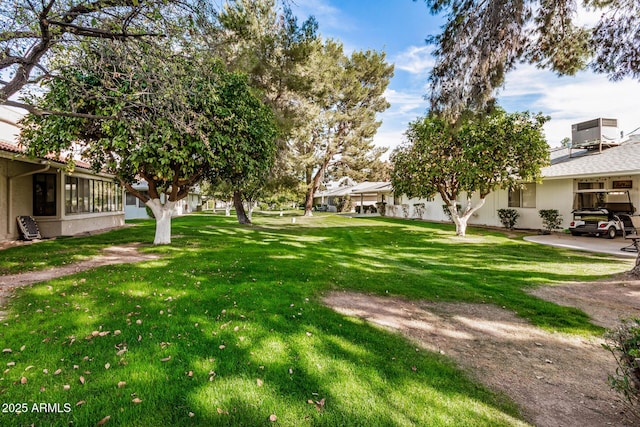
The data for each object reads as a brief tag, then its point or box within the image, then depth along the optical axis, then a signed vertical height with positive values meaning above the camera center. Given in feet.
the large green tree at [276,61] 43.13 +23.03
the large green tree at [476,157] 44.98 +7.76
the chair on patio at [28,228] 37.99 -2.35
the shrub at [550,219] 53.52 -1.66
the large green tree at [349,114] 91.71 +29.51
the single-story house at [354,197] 117.50 +5.91
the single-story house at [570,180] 45.81 +4.66
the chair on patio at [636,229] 25.94 -1.78
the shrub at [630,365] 7.44 -3.80
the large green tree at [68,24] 17.89 +11.22
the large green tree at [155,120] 21.36 +7.68
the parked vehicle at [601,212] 44.75 -0.40
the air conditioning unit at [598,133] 56.13 +13.82
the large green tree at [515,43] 17.29 +10.60
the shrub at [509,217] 60.08 -1.49
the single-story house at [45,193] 36.40 +2.10
